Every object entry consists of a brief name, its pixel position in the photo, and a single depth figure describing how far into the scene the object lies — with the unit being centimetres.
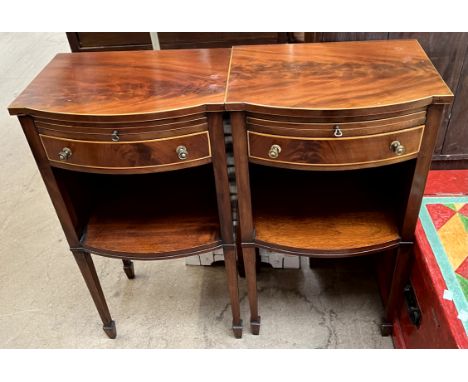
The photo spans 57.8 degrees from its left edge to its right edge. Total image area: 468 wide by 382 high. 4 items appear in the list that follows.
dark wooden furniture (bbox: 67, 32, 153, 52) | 149
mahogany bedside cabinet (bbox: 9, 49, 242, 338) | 81
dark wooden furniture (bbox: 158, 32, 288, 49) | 141
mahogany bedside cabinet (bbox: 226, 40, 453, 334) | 78
